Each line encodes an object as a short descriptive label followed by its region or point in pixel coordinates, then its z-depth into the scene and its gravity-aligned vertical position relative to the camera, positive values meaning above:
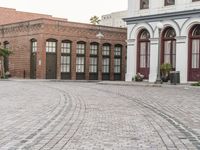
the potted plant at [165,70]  32.04 +0.04
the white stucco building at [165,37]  31.94 +2.49
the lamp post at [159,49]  29.91 +1.42
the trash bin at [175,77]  30.31 -0.43
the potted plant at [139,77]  34.81 -0.50
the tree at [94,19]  82.50 +9.24
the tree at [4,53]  42.78 +1.56
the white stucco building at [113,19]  97.72 +11.19
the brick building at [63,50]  41.84 +1.96
